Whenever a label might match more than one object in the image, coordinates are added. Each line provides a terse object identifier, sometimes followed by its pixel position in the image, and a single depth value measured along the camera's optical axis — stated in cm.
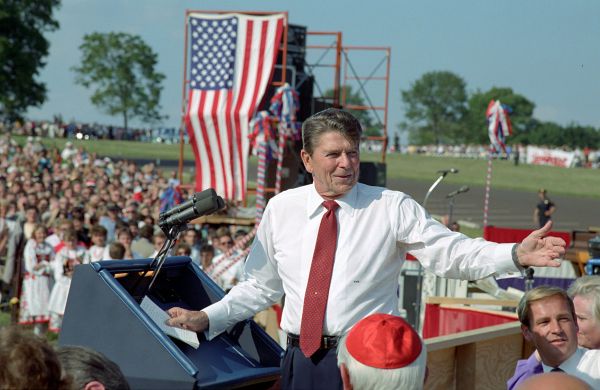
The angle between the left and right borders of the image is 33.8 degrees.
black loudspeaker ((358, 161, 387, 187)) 1268
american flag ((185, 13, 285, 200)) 1727
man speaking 347
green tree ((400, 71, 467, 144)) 13112
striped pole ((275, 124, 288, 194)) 1409
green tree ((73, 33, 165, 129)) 9262
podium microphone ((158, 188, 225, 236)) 322
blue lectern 301
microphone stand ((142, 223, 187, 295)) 332
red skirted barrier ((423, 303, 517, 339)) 758
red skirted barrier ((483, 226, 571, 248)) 1320
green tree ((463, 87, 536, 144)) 11400
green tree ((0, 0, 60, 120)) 5581
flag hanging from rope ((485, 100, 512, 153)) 1995
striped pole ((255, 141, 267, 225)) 1413
